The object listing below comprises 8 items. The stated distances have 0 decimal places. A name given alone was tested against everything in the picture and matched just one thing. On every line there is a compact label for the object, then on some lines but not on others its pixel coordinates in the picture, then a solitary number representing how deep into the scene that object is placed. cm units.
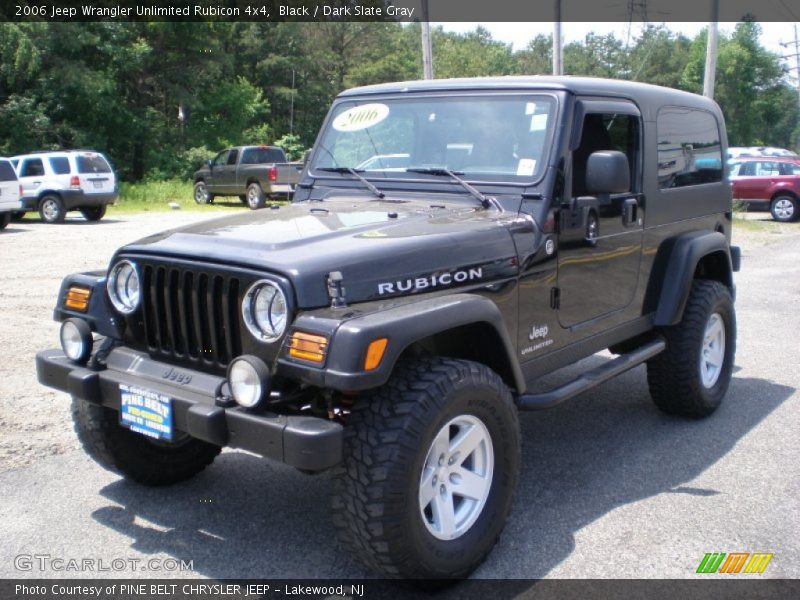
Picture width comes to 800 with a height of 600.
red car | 2225
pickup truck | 2277
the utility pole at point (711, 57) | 1778
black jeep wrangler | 309
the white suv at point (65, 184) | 1898
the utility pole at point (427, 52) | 1667
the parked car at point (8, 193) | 1677
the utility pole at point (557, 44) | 1808
